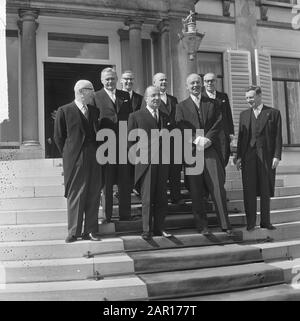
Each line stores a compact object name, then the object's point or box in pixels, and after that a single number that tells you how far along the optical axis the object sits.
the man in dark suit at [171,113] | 6.05
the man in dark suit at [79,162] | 5.20
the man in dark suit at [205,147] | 5.57
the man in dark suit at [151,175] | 5.30
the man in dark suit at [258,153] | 5.93
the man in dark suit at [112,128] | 5.63
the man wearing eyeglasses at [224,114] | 5.92
